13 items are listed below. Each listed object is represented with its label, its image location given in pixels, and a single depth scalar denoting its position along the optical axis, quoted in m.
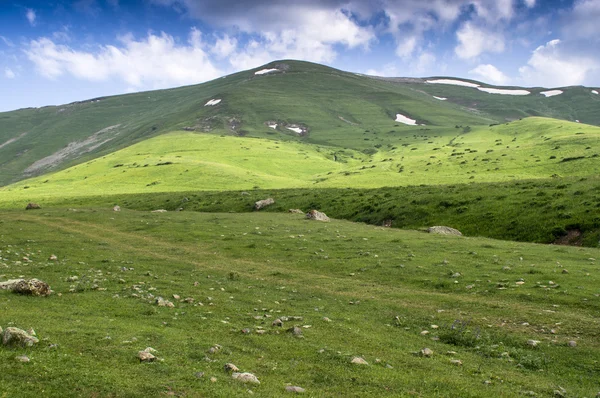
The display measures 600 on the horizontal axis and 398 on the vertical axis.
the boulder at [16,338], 11.20
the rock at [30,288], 18.08
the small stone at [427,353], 13.93
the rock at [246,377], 10.80
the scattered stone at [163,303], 18.33
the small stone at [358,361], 12.69
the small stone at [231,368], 11.48
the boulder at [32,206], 73.31
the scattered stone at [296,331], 15.28
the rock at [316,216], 53.27
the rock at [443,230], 43.16
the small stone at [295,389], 10.61
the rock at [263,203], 68.89
